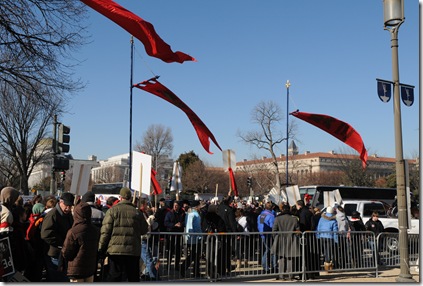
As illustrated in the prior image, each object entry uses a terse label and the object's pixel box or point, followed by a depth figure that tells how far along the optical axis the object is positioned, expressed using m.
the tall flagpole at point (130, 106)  22.38
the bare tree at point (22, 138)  30.77
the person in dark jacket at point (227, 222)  10.86
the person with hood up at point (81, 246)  7.00
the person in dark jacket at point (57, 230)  8.11
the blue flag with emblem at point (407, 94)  11.14
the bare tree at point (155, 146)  78.50
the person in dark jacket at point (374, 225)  15.16
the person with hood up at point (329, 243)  12.05
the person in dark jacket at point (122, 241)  7.95
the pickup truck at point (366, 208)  20.81
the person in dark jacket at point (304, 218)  12.90
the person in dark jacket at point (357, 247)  12.38
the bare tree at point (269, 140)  51.25
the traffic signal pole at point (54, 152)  14.42
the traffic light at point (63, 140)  14.15
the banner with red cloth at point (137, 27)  9.24
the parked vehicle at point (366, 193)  33.00
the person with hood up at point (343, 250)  12.25
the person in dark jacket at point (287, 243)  11.35
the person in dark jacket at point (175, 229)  10.22
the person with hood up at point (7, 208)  6.88
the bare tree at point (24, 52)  12.67
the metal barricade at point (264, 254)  10.30
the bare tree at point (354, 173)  62.31
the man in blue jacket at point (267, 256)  11.33
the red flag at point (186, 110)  12.40
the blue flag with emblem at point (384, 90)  10.87
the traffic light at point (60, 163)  14.02
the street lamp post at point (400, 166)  10.37
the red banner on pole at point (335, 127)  13.81
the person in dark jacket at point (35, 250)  8.45
